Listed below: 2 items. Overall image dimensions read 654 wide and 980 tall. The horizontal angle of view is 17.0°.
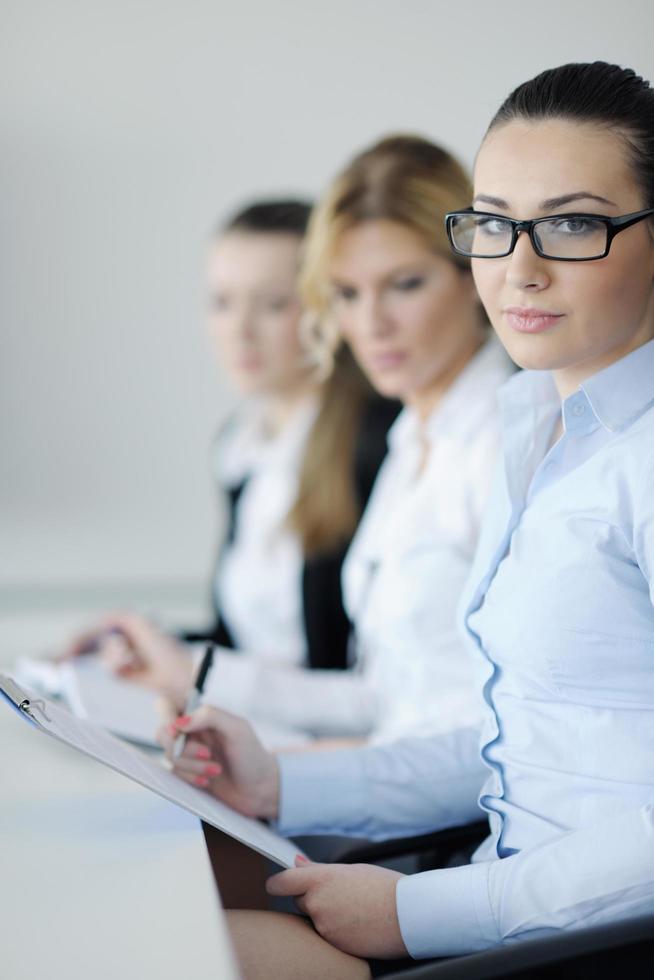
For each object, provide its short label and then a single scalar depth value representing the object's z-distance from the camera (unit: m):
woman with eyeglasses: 1.73
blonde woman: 2.25
